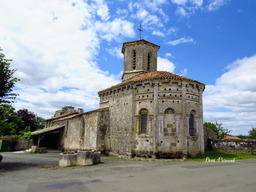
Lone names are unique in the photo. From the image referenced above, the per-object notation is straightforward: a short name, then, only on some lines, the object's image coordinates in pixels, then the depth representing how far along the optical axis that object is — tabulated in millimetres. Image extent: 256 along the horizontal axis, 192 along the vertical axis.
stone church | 15039
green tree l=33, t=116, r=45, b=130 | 61738
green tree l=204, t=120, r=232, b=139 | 44250
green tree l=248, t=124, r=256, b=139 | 44872
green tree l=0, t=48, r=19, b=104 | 11945
